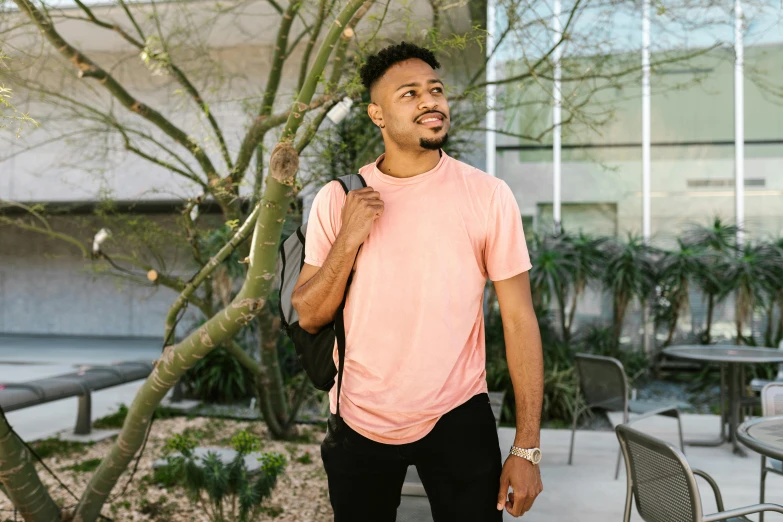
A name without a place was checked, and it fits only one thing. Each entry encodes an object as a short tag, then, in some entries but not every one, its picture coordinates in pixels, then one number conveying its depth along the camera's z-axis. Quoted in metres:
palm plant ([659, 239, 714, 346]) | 7.44
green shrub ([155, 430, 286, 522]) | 3.06
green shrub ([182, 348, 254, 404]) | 7.00
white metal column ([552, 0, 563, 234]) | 8.83
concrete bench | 4.81
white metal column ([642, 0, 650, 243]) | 8.66
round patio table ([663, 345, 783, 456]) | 4.64
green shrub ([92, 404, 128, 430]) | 6.09
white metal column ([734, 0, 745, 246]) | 8.54
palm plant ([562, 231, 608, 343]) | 7.42
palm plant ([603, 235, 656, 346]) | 7.43
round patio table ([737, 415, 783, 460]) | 2.18
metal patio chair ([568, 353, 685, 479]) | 4.23
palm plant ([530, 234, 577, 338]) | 7.24
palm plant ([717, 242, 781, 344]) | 7.18
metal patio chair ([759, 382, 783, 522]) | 3.12
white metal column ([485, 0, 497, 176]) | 7.95
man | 1.48
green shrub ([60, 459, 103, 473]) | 4.68
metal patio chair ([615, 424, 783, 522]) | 2.02
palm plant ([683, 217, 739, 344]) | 7.46
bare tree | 2.45
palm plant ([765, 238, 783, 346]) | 7.21
